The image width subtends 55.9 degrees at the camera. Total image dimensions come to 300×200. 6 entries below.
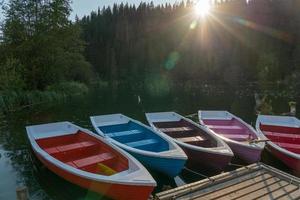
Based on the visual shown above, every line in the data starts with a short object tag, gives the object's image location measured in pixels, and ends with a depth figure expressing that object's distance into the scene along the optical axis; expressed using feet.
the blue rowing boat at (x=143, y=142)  24.08
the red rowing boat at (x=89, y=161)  19.26
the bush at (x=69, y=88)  90.90
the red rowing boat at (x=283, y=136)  27.09
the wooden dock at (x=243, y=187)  18.69
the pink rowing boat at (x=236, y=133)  27.54
